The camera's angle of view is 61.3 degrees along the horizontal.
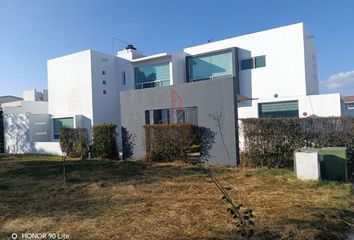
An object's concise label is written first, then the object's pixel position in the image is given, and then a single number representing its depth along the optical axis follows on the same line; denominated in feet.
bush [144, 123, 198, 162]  43.14
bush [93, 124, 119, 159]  52.34
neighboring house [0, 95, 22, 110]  145.55
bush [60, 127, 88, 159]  57.00
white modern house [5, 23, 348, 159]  68.23
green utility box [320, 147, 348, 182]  27.50
